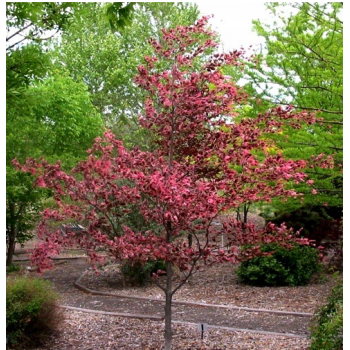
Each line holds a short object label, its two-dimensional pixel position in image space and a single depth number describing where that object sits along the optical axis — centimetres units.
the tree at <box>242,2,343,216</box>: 619
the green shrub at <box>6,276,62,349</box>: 521
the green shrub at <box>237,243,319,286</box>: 841
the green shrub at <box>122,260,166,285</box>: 883
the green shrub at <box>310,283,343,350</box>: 391
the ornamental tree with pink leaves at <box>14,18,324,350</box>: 462
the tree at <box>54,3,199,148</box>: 1775
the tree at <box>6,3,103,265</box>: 1037
